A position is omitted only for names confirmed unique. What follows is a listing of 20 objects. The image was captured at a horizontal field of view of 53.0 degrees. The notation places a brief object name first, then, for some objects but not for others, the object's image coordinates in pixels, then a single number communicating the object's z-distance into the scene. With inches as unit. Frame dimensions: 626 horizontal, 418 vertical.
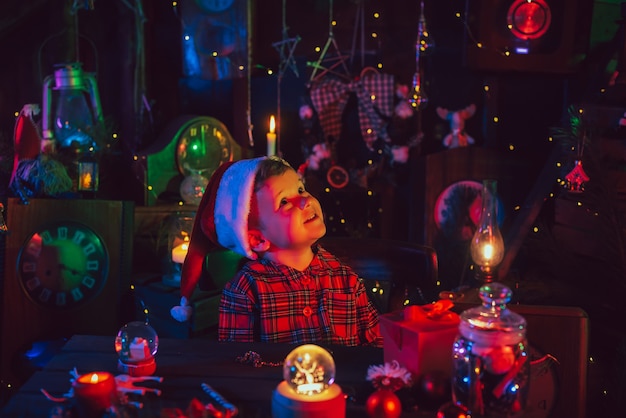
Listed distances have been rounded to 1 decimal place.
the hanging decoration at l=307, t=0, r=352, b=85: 207.2
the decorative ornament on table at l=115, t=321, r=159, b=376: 63.7
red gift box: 58.2
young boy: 86.4
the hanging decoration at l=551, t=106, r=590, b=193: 126.4
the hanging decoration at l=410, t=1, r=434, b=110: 176.2
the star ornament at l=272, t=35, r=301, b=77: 201.2
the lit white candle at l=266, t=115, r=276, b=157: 100.8
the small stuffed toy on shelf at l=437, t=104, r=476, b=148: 199.2
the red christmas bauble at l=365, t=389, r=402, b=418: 52.8
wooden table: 57.3
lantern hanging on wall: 154.4
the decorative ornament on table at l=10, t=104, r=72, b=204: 138.4
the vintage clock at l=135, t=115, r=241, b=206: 174.1
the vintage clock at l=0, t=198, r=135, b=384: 133.8
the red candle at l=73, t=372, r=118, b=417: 53.6
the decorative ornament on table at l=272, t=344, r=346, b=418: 50.3
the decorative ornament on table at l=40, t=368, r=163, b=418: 53.7
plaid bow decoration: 204.4
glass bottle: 51.3
